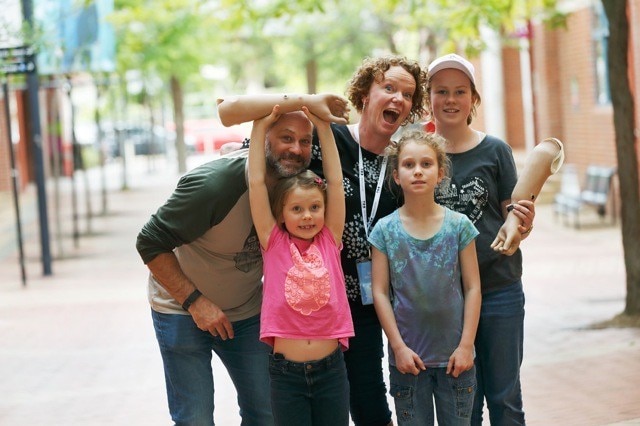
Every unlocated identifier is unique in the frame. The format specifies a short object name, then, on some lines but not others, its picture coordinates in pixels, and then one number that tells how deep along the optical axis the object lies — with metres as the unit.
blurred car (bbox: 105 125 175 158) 50.12
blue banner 13.82
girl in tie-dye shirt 4.33
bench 16.84
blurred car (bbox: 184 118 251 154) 48.72
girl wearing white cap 4.60
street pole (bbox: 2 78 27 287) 13.66
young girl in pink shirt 4.15
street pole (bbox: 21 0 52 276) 14.22
